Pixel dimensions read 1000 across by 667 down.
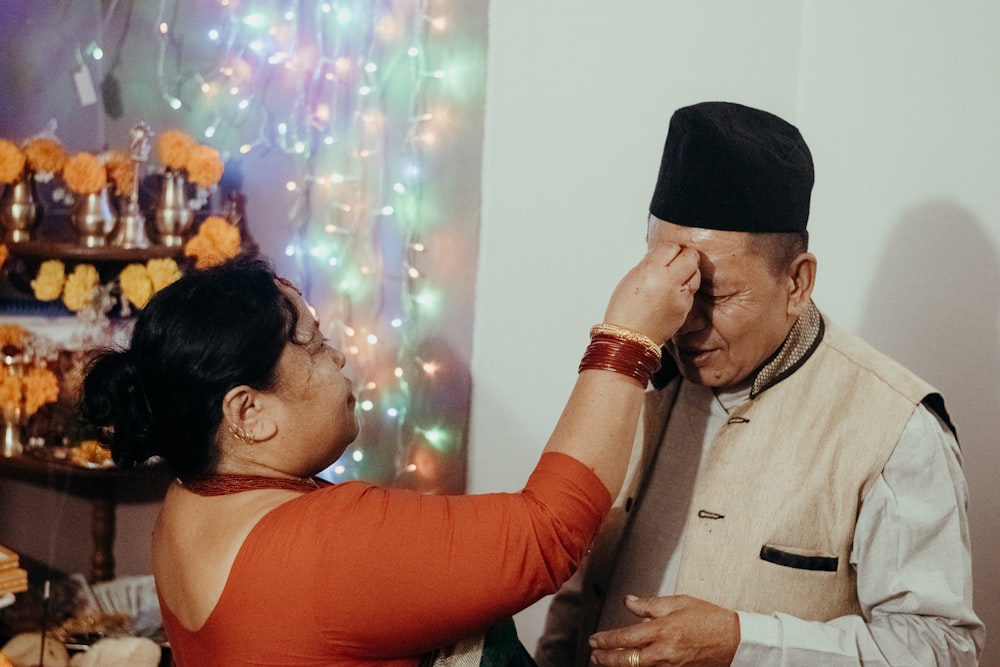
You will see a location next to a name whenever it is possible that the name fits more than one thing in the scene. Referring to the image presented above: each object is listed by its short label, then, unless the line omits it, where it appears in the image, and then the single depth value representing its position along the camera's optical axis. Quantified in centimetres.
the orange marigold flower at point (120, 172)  295
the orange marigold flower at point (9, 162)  277
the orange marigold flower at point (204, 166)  301
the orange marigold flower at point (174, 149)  299
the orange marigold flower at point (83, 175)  285
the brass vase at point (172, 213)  298
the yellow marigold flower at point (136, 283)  296
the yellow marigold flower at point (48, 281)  287
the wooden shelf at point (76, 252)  286
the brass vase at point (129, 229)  294
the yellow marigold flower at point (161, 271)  296
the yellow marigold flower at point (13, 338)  281
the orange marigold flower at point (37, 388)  279
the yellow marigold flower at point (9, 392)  277
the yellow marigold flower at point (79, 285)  291
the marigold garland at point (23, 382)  278
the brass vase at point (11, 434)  278
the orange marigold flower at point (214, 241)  304
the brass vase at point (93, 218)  288
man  136
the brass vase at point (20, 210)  280
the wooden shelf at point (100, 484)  287
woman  115
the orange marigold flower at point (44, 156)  284
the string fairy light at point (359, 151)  313
